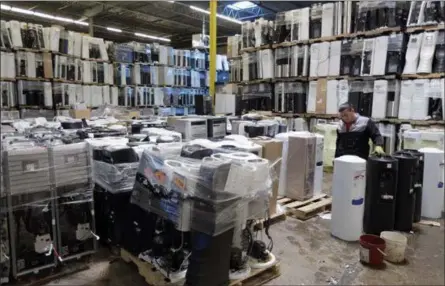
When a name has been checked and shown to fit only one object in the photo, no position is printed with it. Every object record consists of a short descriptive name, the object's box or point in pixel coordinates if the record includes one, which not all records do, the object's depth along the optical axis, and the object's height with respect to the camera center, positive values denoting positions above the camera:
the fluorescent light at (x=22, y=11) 10.52 +2.84
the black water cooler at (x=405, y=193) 3.31 -0.87
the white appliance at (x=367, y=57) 5.62 +0.77
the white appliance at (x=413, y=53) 5.15 +0.77
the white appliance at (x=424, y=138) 4.60 -0.47
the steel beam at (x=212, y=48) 5.88 +0.97
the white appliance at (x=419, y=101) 5.14 +0.04
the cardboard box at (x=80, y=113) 6.51 -0.24
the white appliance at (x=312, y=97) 6.46 +0.11
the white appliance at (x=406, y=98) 5.29 +0.09
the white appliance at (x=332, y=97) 6.13 +0.11
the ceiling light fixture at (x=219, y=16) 10.56 +2.90
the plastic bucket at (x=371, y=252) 2.70 -1.18
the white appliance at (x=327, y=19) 6.02 +1.48
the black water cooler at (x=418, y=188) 3.53 -0.88
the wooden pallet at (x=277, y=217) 3.49 -1.20
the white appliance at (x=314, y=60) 6.30 +0.80
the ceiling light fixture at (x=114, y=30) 14.19 +3.00
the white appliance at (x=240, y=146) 2.76 -0.36
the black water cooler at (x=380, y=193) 3.18 -0.84
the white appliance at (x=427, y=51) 4.99 +0.78
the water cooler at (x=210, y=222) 1.94 -0.69
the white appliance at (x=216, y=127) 4.72 -0.34
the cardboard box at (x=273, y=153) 3.36 -0.50
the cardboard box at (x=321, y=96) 6.28 +0.13
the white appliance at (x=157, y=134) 3.48 -0.36
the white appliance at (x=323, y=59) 6.17 +0.80
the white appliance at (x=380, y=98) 5.54 +0.09
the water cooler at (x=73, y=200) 2.50 -0.75
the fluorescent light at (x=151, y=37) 15.35 +3.03
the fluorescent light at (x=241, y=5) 11.12 +3.22
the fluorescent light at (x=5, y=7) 9.61 +2.70
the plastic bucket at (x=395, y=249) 2.75 -1.17
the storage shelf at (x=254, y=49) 7.09 +1.15
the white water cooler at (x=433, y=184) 3.78 -0.89
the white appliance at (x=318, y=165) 4.00 -0.74
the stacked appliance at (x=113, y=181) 2.57 -0.61
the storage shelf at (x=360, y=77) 5.48 +0.45
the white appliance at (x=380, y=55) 5.46 +0.78
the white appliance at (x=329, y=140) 5.91 -0.64
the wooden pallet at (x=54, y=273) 2.39 -1.26
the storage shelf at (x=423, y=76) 4.99 +0.42
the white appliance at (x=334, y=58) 6.03 +0.80
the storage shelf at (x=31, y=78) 6.54 +0.44
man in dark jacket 4.22 -0.38
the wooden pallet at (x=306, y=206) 3.74 -1.17
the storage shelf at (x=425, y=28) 4.92 +1.12
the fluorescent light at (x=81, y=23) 12.66 +2.91
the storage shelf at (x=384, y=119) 5.12 -0.26
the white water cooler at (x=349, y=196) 3.07 -0.84
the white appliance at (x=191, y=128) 4.45 -0.34
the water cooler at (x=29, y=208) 2.29 -0.75
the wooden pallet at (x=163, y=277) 2.26 -1.20
